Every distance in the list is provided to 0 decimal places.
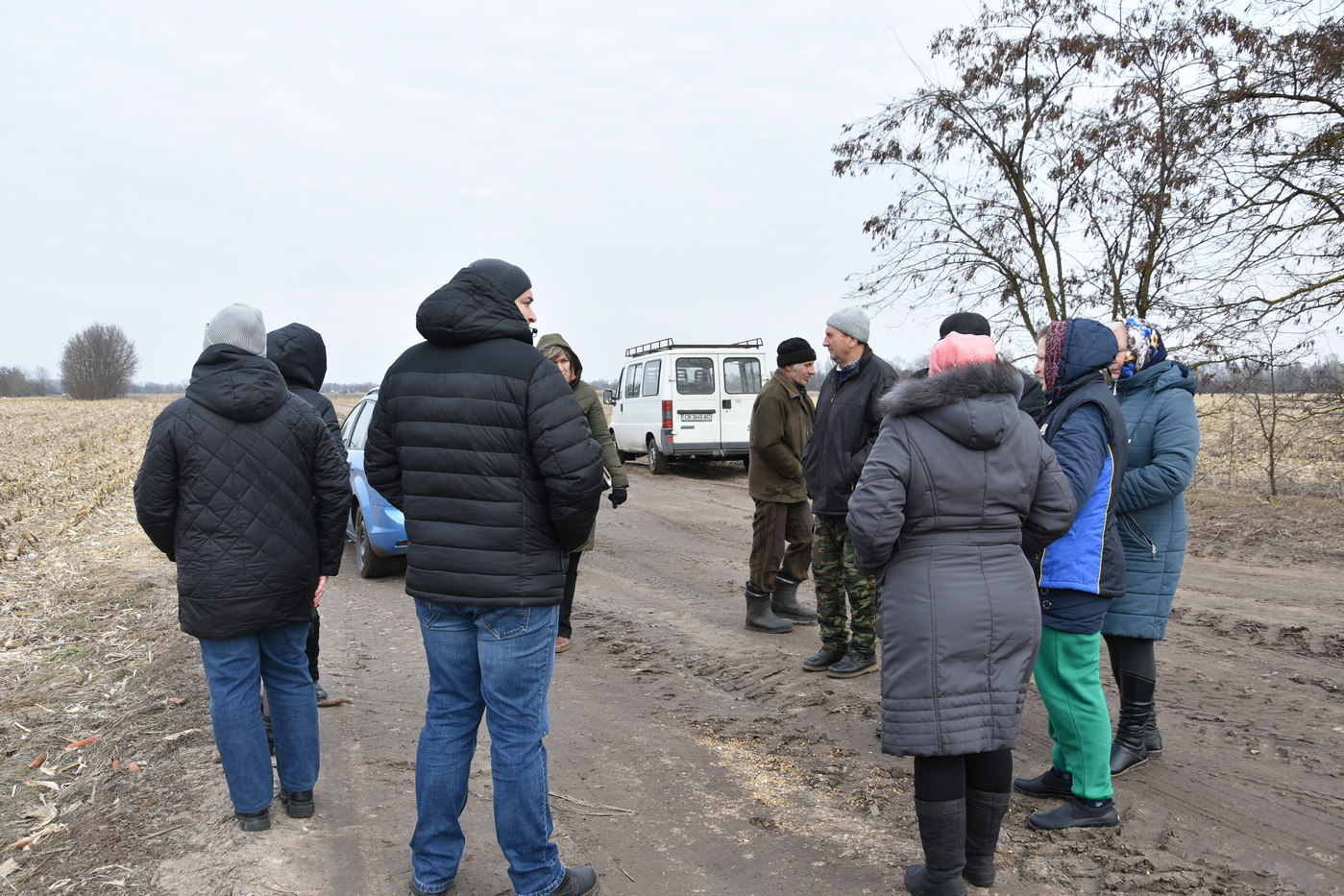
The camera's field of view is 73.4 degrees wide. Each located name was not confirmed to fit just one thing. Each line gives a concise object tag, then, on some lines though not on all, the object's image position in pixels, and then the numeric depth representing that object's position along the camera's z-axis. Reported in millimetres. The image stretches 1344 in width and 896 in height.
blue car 8023
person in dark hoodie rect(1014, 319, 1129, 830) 3410
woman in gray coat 2855
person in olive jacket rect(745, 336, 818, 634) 6242
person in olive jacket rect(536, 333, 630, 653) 5707
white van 16922
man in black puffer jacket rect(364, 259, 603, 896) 2852
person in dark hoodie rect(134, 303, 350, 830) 3393
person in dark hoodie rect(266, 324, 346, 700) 4457
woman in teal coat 3744
